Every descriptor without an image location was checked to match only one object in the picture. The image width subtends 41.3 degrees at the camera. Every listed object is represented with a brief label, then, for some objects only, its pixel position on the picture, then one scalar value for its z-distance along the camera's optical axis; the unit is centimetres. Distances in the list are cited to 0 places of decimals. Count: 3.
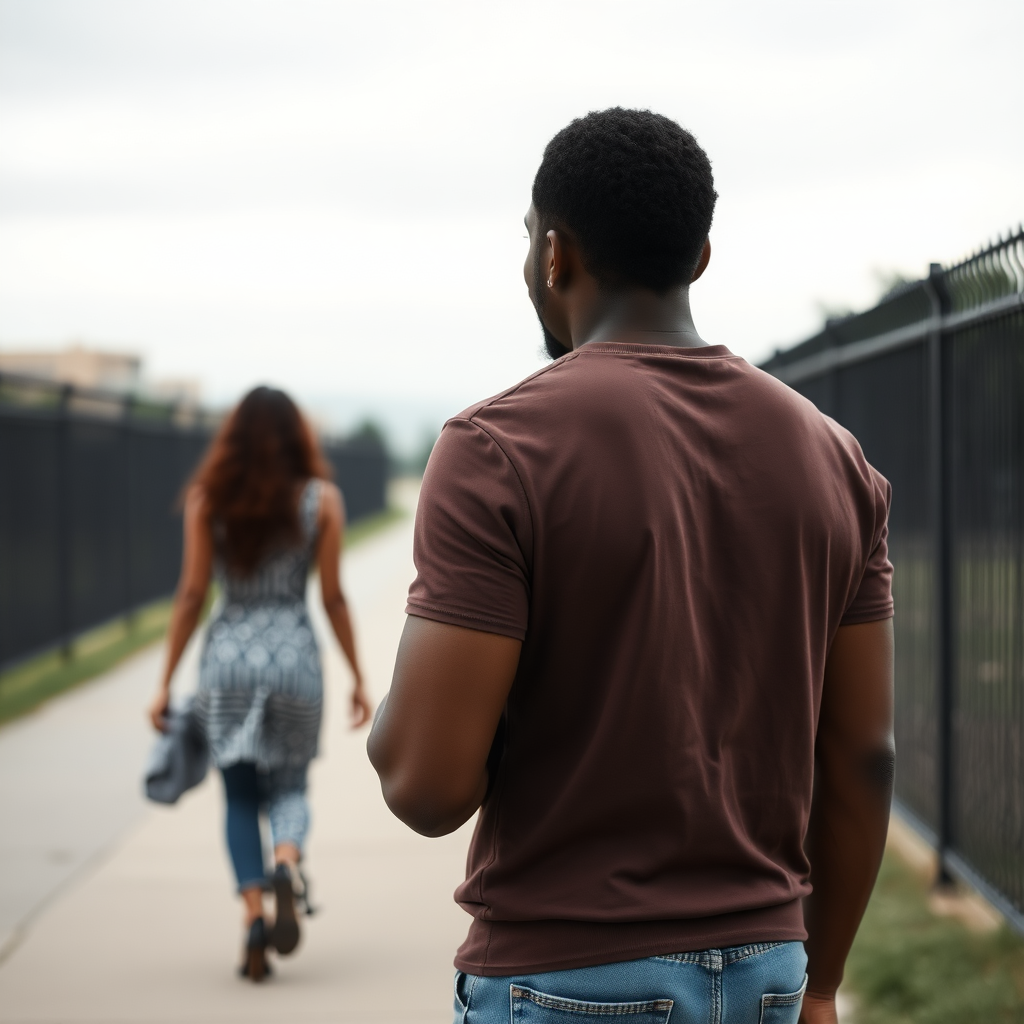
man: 145
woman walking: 454
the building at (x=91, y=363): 5050
